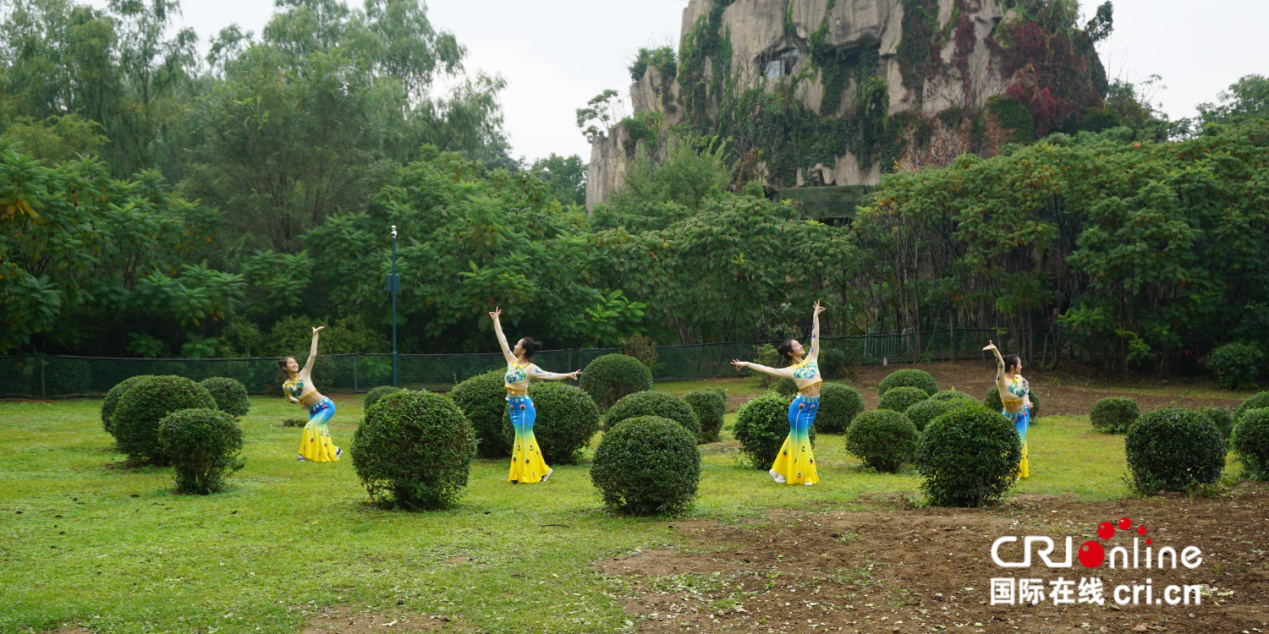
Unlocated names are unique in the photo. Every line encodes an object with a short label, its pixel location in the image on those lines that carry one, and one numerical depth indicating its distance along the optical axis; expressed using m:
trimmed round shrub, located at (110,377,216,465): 13.91
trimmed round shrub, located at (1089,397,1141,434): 20.61
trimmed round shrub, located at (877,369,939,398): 23.52
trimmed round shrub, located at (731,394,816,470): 14.70
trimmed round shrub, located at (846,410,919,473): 14.41
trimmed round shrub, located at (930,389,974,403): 18.36
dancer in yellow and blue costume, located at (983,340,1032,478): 13.72
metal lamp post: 27.62
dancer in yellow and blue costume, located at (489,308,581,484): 12.95
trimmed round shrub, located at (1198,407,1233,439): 16.91
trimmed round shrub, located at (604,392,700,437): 14.92
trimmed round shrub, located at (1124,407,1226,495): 10.73
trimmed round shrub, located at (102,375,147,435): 16.07
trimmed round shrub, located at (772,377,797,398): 25.33
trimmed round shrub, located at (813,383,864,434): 20.27
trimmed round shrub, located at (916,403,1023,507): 10.43
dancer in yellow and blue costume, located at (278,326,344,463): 15.45
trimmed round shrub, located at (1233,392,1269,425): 18.23
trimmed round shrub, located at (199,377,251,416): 20.52
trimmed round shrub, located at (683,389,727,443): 18.89
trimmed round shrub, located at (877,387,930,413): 20.17
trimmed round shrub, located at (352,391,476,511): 10.39
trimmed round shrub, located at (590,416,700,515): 10.12
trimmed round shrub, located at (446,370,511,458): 15.53
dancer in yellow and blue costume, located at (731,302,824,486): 12.83
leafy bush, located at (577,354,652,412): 21.62
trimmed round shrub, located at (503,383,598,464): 14.93
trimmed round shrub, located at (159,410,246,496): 11.49
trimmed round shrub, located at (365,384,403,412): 22.11
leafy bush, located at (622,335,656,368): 33.72
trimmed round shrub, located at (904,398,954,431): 17.05
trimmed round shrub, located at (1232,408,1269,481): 11.84
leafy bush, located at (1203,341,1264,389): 28.97
